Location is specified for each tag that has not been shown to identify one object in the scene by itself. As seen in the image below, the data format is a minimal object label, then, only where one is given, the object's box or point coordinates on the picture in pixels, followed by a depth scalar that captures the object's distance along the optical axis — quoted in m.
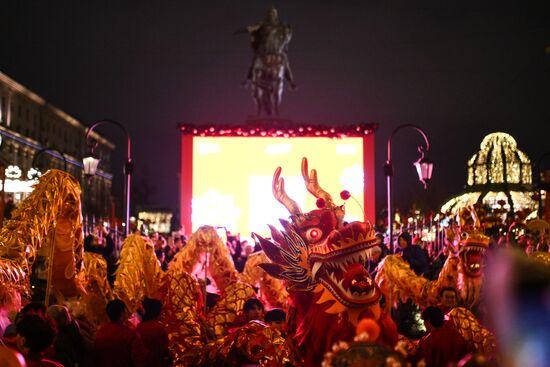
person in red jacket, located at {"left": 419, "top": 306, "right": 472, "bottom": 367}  5.50
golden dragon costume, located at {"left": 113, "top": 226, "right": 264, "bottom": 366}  6.27
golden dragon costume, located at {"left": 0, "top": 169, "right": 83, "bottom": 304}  6.20
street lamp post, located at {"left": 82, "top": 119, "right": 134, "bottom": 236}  14.18
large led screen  20.17
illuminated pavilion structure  26.75
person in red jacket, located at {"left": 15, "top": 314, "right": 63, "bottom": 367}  4.14
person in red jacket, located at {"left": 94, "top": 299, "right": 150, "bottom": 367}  5.55
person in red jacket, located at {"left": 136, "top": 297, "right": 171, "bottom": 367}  6.00
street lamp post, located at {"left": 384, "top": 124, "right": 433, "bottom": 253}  14.03
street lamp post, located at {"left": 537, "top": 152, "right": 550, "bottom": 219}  14.04
